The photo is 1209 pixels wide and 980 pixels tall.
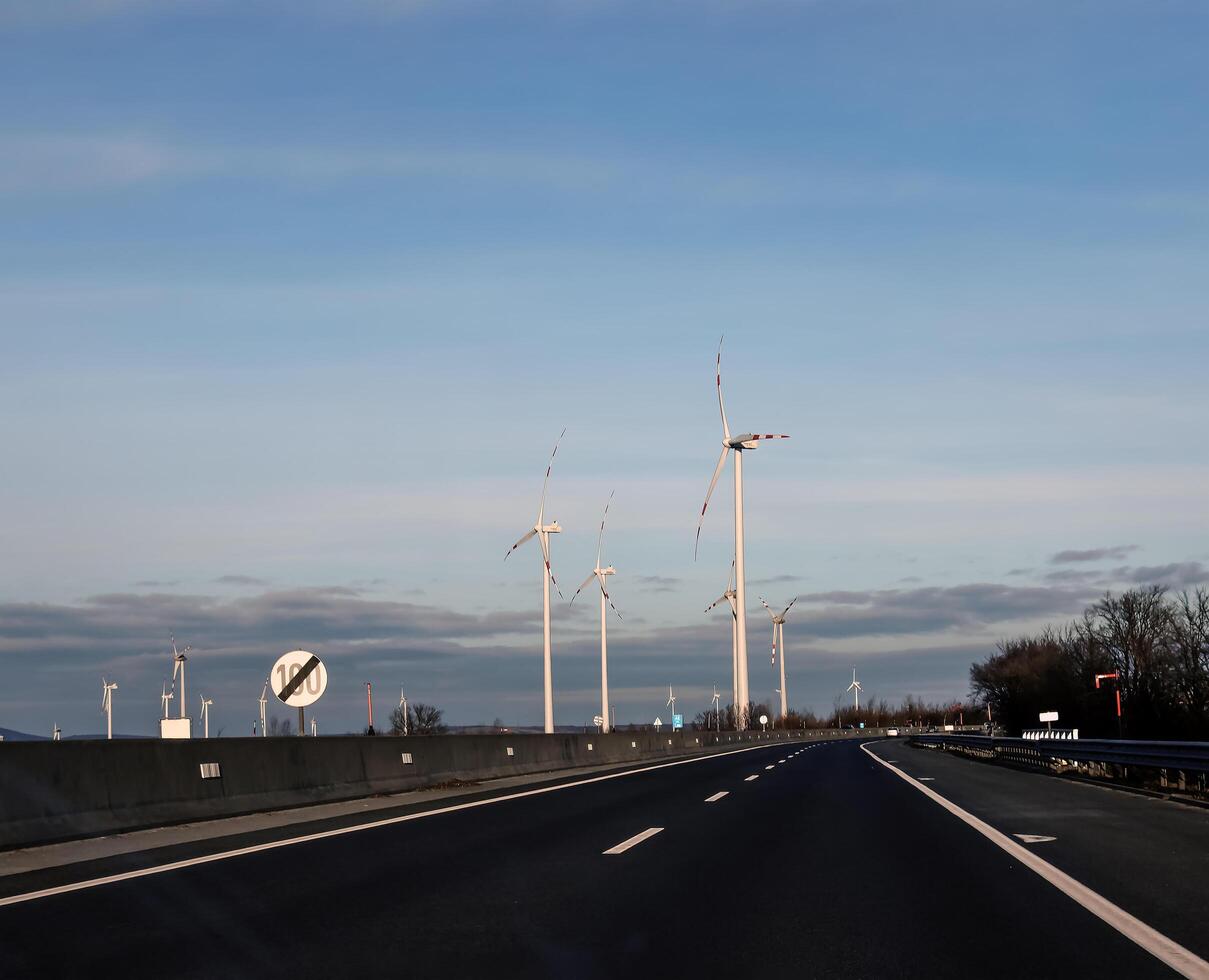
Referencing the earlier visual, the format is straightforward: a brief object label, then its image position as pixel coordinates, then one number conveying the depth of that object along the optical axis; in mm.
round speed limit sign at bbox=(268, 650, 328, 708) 20344
